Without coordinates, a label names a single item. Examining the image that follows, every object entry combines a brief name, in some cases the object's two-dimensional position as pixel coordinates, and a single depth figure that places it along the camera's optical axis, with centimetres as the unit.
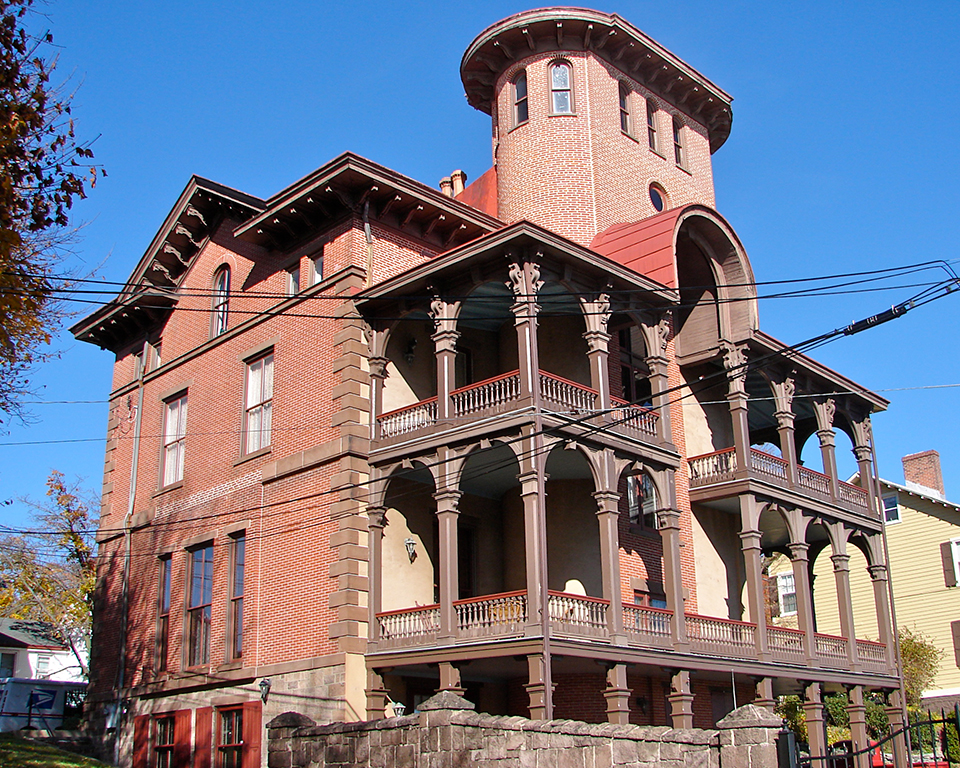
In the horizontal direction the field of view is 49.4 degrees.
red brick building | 2055
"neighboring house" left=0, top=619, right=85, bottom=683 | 4969
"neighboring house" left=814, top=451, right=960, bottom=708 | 3691
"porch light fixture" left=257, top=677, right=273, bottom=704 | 2194
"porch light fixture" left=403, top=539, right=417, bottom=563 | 2245
